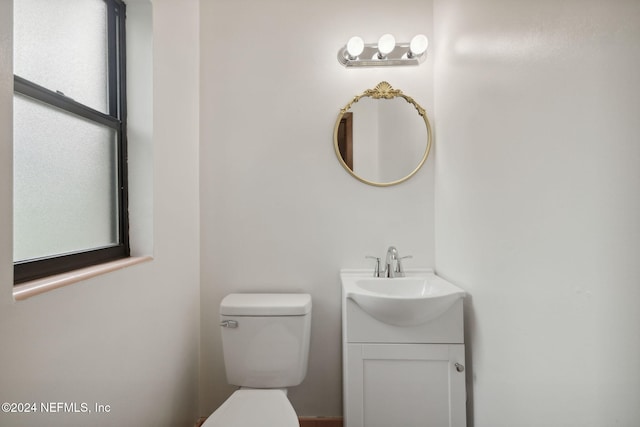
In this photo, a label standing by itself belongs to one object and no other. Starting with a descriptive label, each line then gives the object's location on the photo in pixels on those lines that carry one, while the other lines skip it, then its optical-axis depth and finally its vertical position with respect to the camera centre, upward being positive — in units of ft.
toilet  4.79 -1.96
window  2.73 +0.84
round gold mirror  5.62 +1.36
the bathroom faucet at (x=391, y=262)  5.33 -0.83
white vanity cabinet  4.22 -2.17
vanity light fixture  5.28 +2.76
